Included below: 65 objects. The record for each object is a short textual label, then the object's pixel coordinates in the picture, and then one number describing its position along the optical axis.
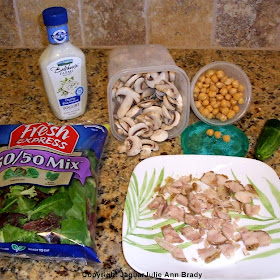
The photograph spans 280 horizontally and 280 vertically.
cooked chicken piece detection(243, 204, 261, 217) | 0.81
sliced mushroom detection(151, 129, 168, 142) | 1.00
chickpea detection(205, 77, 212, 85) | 1.09
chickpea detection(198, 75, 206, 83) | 1.09
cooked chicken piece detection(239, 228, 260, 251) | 0.74
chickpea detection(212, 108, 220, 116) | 1.08
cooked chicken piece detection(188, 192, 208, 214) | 0.82
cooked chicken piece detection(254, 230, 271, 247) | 0.75
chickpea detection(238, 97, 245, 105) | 1.07
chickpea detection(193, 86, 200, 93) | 1.09
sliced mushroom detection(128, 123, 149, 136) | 0.99
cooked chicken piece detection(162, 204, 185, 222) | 0.81
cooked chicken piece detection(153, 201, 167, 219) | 0.81
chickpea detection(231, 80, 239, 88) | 1.07
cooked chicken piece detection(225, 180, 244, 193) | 0.86
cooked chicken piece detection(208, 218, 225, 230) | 0.78
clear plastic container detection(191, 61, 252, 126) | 1.06
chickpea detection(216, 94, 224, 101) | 1.08
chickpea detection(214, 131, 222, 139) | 1.04
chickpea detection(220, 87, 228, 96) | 1.08
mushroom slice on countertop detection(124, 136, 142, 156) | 0.97
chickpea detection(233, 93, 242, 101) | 1.06
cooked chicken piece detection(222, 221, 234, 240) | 0.77
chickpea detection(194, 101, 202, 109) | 1.07
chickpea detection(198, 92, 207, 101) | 1.08
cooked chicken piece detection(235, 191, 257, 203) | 0.84
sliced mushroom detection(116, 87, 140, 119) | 0.98
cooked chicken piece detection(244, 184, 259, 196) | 0.86
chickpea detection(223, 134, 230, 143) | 1.02
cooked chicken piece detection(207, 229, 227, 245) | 0.75
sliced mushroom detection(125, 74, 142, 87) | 0.96
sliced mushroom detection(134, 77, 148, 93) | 0.97
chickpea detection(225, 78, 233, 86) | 1.08
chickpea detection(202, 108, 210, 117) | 1.07
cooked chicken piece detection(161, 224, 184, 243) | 0.76
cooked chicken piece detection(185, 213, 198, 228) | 0.79
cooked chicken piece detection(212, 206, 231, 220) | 0.80
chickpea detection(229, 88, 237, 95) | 1.07
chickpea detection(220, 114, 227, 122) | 1.07
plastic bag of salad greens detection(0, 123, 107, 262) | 0.71
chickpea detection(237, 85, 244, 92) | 1.08
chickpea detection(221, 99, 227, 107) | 1.07
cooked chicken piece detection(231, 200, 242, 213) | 0.82
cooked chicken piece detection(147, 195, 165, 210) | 0.83
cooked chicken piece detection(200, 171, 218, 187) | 0.88
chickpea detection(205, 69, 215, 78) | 1.09
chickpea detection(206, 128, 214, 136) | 1.05
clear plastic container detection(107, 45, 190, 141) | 0.92
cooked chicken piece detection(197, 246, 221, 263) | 0.72
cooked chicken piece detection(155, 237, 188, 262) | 0.73
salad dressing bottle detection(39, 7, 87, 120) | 0.88
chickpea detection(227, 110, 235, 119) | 1.07
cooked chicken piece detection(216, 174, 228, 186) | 0.88
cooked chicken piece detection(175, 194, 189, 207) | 0.83
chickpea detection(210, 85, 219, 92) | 1.08
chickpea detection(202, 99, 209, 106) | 1.08
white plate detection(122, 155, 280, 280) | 0.71
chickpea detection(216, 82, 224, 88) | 1.08
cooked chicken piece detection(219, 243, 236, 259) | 0.73
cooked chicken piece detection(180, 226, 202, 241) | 0.77
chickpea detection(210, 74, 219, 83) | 1.09
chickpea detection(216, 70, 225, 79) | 1.08
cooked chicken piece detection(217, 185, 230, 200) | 0.85
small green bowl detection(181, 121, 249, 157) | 1.00
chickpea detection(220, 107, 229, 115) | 1.07
